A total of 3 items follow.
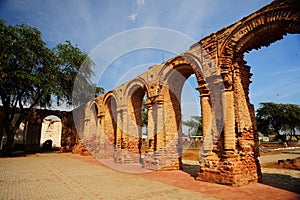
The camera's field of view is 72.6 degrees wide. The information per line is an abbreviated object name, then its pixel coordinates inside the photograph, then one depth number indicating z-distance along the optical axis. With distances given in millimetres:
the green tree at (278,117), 35812
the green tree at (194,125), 60166
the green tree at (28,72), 14734
